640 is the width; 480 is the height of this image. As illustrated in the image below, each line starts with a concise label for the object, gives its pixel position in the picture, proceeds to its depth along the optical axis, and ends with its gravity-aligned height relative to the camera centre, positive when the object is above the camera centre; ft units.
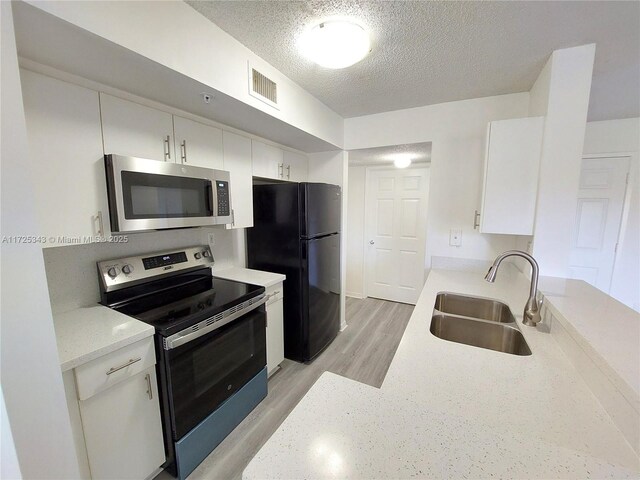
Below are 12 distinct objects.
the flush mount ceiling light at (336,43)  4.14 +2.66
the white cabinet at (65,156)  3.56 +0.72
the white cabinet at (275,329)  7.05 -3.30
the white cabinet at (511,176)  5.53 +0.72
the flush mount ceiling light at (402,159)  10.21 +1.94
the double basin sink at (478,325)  4.38 -2.09
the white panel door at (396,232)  12.30 -1.13
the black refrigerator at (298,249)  7.45 -1.23
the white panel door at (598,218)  8.78 -0.27
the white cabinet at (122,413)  3.65 -3.07
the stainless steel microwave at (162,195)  4.21 +0.22
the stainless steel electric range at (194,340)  4.49 -2.48
